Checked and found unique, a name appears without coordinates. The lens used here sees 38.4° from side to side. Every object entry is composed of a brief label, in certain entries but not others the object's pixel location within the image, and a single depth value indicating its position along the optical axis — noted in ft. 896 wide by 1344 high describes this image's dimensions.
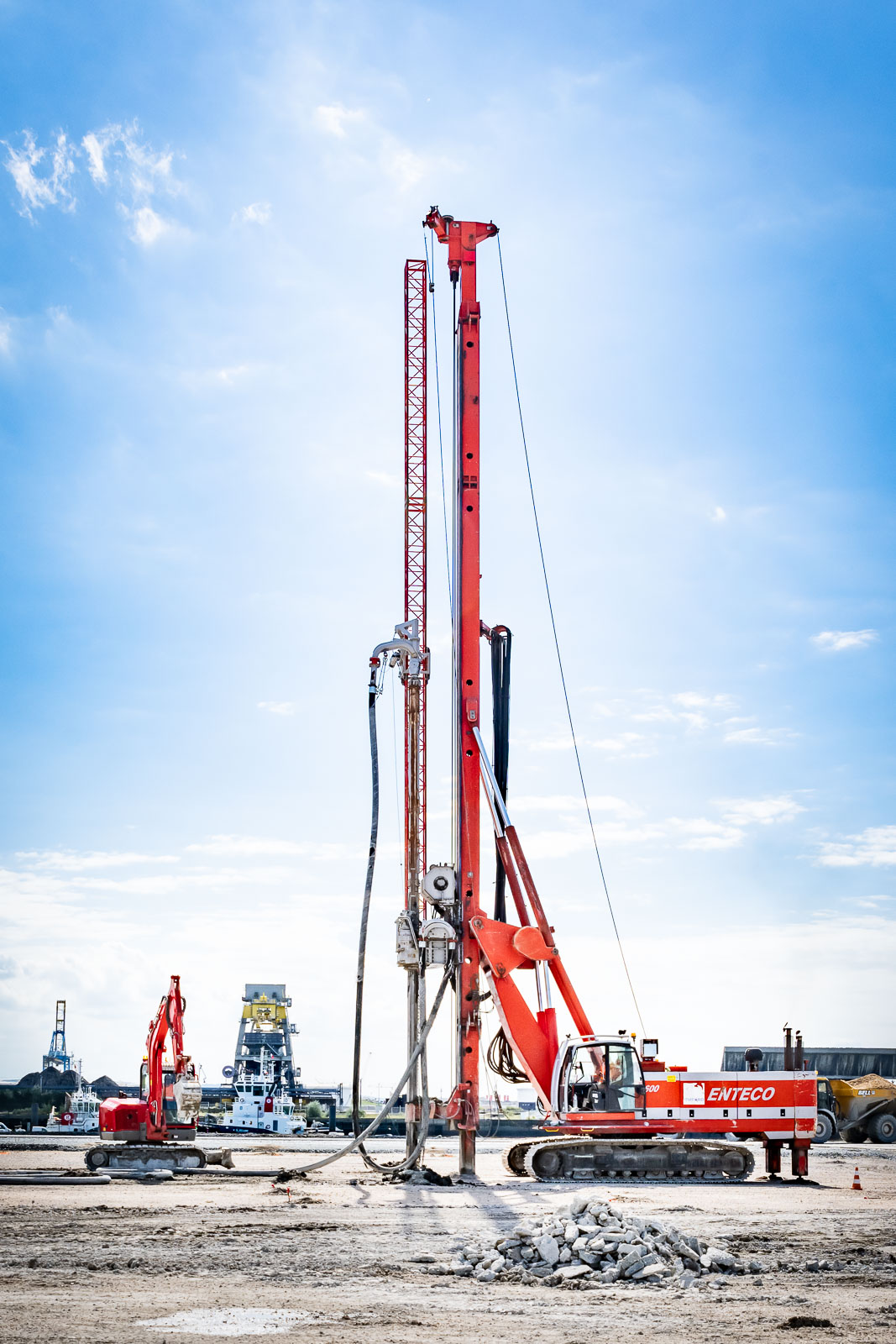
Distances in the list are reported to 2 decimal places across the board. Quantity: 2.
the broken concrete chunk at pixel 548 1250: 49.78
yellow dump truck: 157.58
